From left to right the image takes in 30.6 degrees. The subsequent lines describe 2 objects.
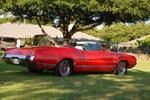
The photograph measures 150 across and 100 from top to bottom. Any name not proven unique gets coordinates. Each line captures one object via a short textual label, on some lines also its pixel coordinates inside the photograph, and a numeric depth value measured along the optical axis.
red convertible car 8.76
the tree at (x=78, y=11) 24.43
